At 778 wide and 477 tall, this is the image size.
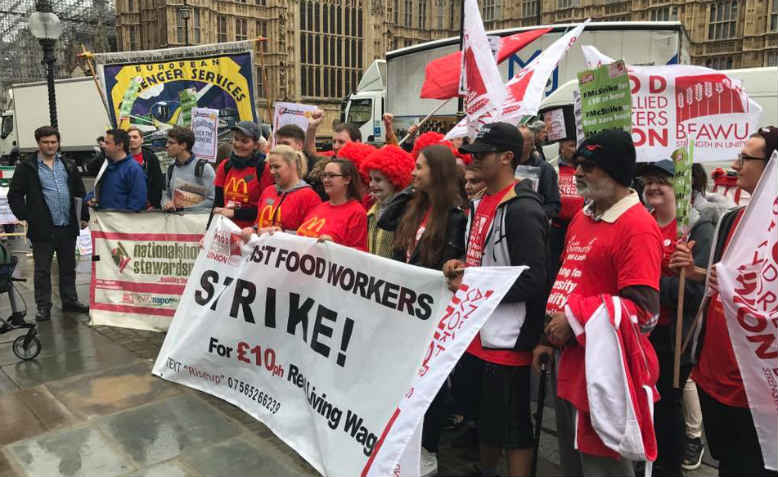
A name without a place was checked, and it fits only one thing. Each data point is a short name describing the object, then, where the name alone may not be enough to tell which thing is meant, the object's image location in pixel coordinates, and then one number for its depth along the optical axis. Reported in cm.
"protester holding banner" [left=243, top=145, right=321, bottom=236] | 437
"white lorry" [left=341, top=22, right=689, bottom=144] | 1041
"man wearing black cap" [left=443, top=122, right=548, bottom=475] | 262
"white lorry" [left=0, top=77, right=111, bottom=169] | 2677
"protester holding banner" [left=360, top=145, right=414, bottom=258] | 382
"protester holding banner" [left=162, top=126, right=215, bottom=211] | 603
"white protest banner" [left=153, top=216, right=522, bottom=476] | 254
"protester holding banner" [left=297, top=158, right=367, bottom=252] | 387
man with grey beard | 227
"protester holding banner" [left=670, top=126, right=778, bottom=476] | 242
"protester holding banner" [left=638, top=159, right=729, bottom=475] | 283
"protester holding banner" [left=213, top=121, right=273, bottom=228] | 515
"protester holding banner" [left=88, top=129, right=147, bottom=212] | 632
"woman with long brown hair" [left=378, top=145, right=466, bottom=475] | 315
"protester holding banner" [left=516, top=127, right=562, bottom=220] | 478
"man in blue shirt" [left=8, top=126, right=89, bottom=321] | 620
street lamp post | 1053
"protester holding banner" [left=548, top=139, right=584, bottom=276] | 520
